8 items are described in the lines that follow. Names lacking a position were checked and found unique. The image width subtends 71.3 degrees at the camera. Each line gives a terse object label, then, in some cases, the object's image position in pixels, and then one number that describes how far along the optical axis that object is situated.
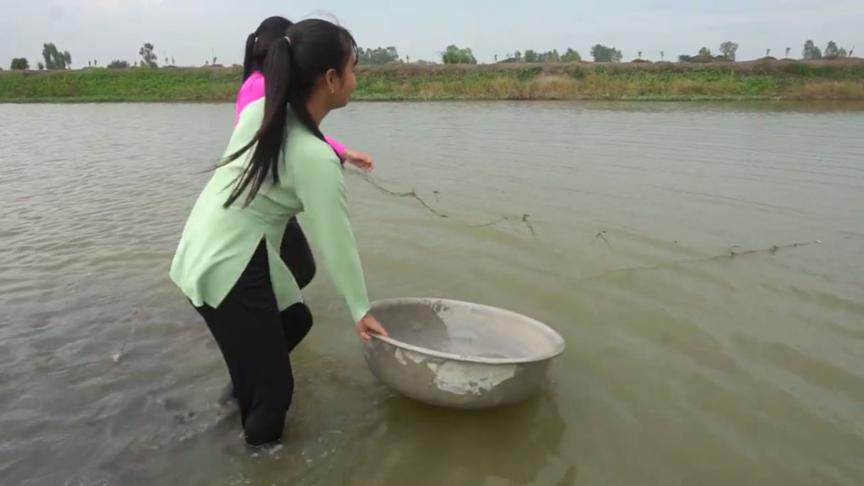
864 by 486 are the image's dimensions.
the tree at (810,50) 67.75
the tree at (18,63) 48.62
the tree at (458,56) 41.62
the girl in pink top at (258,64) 2.86
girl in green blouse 2.08
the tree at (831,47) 56.49
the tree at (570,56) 51.33
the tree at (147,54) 61.90
